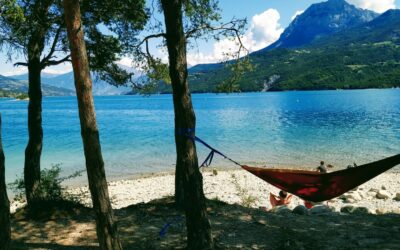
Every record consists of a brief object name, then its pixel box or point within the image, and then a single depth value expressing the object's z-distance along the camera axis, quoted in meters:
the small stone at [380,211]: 10.96
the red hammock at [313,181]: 6.01
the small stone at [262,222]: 7.18
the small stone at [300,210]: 9.32
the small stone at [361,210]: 10.03
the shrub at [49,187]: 8.54
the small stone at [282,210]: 8.51
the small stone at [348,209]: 10.18
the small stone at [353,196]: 14.83
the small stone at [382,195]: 14.95
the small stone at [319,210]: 9.28
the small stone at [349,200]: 14.61
